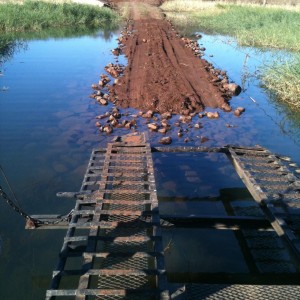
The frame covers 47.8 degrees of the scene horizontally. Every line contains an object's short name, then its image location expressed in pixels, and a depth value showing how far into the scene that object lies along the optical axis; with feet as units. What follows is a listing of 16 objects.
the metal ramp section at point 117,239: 9.82
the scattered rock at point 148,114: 25.30
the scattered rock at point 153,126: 23.33
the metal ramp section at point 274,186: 13.10
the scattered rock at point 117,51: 44.85
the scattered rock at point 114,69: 35.37
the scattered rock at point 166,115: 25.26
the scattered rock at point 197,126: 24.29
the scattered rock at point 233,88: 31.71
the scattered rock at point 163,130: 23.11
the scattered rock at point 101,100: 27.48
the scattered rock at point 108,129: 22.79
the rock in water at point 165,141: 21.53
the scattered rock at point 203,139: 22.55
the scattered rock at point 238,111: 27.27
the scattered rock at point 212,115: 26.30
